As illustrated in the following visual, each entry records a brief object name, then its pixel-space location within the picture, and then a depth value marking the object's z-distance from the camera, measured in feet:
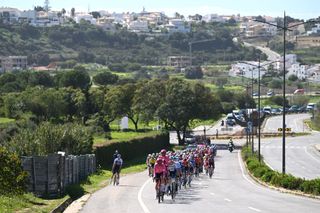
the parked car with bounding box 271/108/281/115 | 538.63
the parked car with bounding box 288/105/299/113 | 576.36
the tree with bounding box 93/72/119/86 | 514.68
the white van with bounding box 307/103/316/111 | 559.88
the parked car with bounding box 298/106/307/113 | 580.30
